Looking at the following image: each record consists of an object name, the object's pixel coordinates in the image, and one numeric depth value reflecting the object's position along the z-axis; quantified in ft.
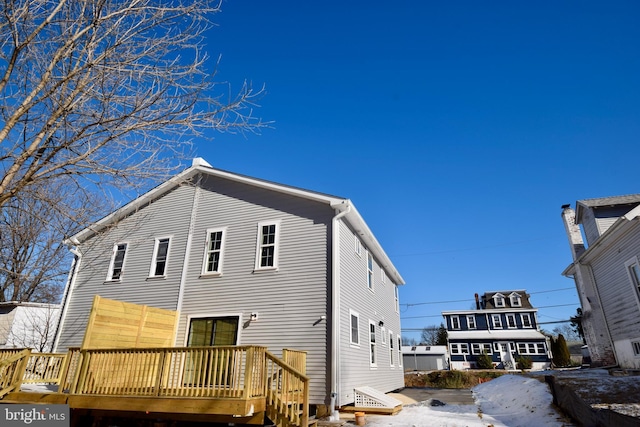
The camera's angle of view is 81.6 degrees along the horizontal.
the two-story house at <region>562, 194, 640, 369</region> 37.60
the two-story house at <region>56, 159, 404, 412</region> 34.55
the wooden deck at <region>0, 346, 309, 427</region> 24.11
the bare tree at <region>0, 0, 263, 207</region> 19.44
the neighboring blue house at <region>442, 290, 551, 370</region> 116.57
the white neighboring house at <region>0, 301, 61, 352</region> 54.80
